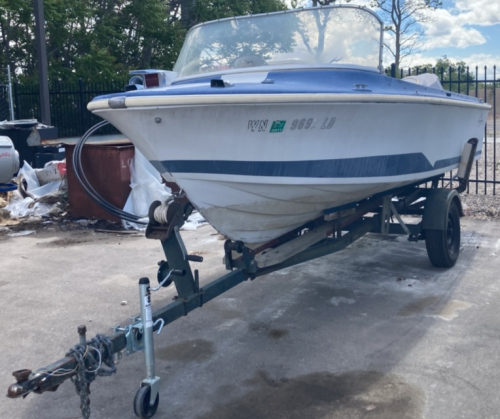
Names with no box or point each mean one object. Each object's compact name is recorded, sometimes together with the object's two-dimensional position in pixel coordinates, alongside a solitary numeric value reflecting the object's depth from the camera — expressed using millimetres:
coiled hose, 6776
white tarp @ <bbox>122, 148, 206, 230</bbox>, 7929
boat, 3729
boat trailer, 3006
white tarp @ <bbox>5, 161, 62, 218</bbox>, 8680
